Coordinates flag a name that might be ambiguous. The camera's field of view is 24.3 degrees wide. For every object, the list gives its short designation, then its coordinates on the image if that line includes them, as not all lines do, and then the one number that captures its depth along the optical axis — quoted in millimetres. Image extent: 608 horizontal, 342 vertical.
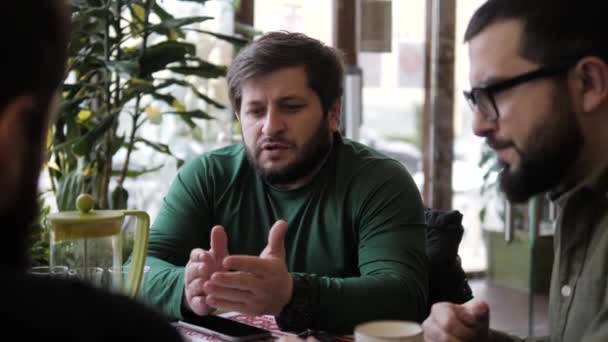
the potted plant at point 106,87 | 2503
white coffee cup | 1611
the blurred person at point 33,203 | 749
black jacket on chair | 2149
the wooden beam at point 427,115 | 4025
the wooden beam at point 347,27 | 3694
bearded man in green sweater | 2033
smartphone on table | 1840
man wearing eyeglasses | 1756
